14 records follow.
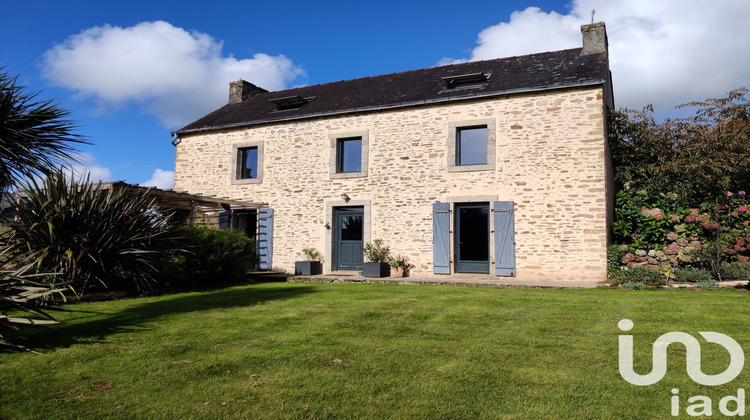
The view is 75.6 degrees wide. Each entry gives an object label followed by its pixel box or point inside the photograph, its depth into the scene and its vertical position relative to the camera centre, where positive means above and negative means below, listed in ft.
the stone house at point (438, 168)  35.58 +6.26
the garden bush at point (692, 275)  31.42 -1.98
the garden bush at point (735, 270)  30.99 -1.62
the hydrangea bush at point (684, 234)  33.22 +0.78
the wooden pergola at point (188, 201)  32.60 +3.30
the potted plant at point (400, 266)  38.91 -1.99
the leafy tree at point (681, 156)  37.55 +7.32
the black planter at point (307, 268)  41.11 -2.35
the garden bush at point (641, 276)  31.32 -2.10
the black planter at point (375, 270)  38.17 -2.26
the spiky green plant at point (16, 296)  13.26 -1.65
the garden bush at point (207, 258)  29.43 -1.21
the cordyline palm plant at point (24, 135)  23.17 +5.07
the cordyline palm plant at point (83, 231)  23.93 +0.33
